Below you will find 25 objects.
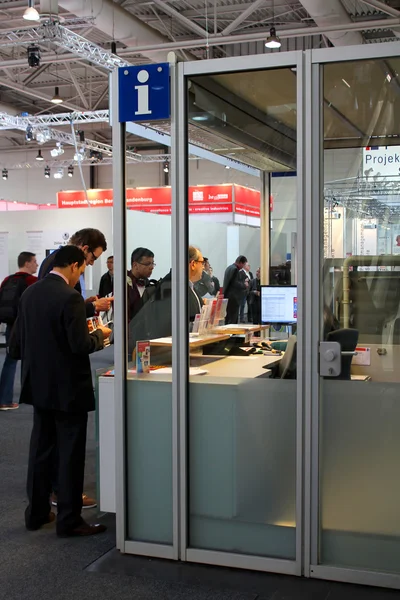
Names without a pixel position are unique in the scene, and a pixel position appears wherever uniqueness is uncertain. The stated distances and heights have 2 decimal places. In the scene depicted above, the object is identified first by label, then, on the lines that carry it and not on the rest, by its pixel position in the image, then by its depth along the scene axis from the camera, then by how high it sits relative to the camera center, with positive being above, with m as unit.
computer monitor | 4.83 -0.22
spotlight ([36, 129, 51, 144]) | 14.29 +2.62
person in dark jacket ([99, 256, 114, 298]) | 10.41 -0.20
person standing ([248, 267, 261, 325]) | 5.16 -0.20
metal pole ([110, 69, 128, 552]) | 3.53 -0.11
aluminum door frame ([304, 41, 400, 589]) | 3.24 -0.16
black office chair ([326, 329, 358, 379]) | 3.25 -0.31
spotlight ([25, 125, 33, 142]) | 14.69 +2.67
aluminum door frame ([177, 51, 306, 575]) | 3.27 -0.31
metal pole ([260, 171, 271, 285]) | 5.73 +0.35
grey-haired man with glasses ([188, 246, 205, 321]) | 3.50 -0.04
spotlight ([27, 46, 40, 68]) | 9.54 +2.70
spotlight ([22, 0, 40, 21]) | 7.96 +2.70
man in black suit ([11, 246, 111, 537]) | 3.69 -0.55
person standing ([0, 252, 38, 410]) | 7.24 -0.38
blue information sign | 3.43 +0.81
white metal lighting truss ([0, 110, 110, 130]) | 14.30 +2.94
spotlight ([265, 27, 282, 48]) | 8.77 +2.65
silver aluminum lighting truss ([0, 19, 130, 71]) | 9.12 +2.90
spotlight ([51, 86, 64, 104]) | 13.55 +3.04
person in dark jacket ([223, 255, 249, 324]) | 4.17 -0.10
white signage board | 3.69 +0.54
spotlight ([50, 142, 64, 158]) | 15.56 +2.49
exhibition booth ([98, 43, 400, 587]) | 3.24 -0.49
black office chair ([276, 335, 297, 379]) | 3.32 -0.41
